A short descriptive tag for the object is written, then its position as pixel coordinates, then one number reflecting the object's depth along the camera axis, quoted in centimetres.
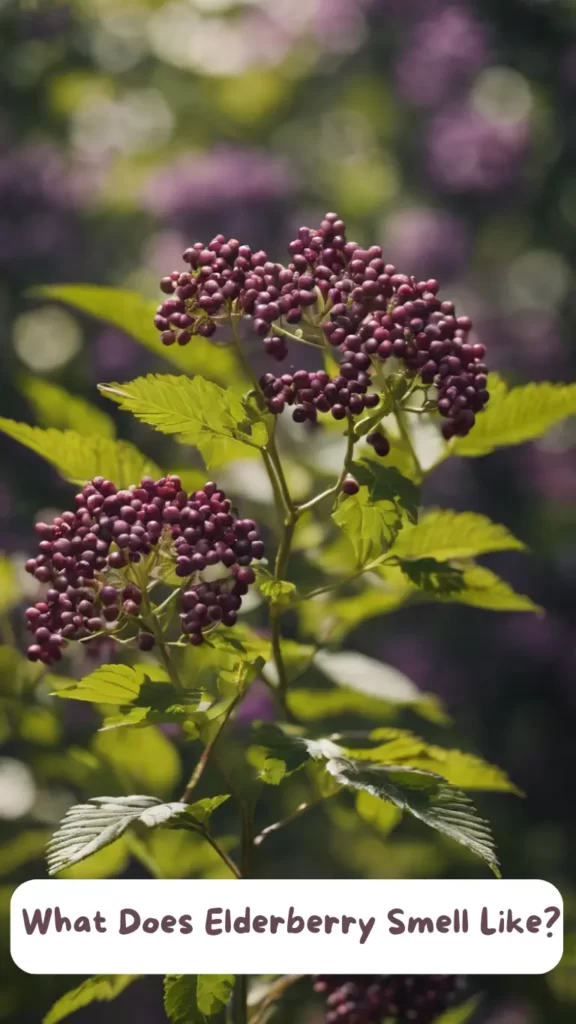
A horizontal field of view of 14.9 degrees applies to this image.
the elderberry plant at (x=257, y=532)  110
